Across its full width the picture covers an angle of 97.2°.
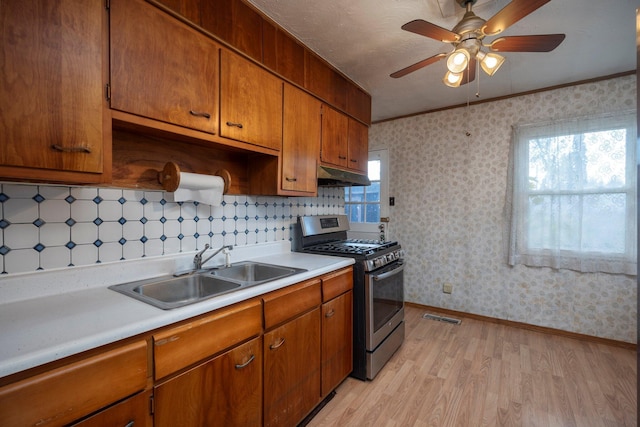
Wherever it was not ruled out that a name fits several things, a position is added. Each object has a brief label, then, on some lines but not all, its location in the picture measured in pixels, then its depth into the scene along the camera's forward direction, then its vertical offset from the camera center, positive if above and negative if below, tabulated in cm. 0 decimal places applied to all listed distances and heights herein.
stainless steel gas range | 201 -62
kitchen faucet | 160 -30
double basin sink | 129 -40
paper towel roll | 149 +10
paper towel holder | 144 +16
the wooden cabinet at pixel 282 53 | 169 +99
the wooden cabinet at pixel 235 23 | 138 +96
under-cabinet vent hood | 219 +25
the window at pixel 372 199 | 365 +11
